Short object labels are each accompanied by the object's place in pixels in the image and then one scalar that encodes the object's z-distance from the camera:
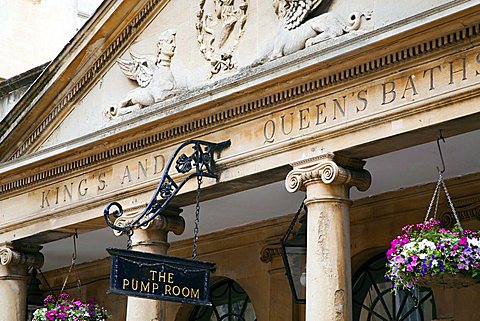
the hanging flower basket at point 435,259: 11.84
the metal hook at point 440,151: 12.65
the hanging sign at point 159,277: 12.80
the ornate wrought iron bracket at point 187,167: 14.16
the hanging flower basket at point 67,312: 16.25
